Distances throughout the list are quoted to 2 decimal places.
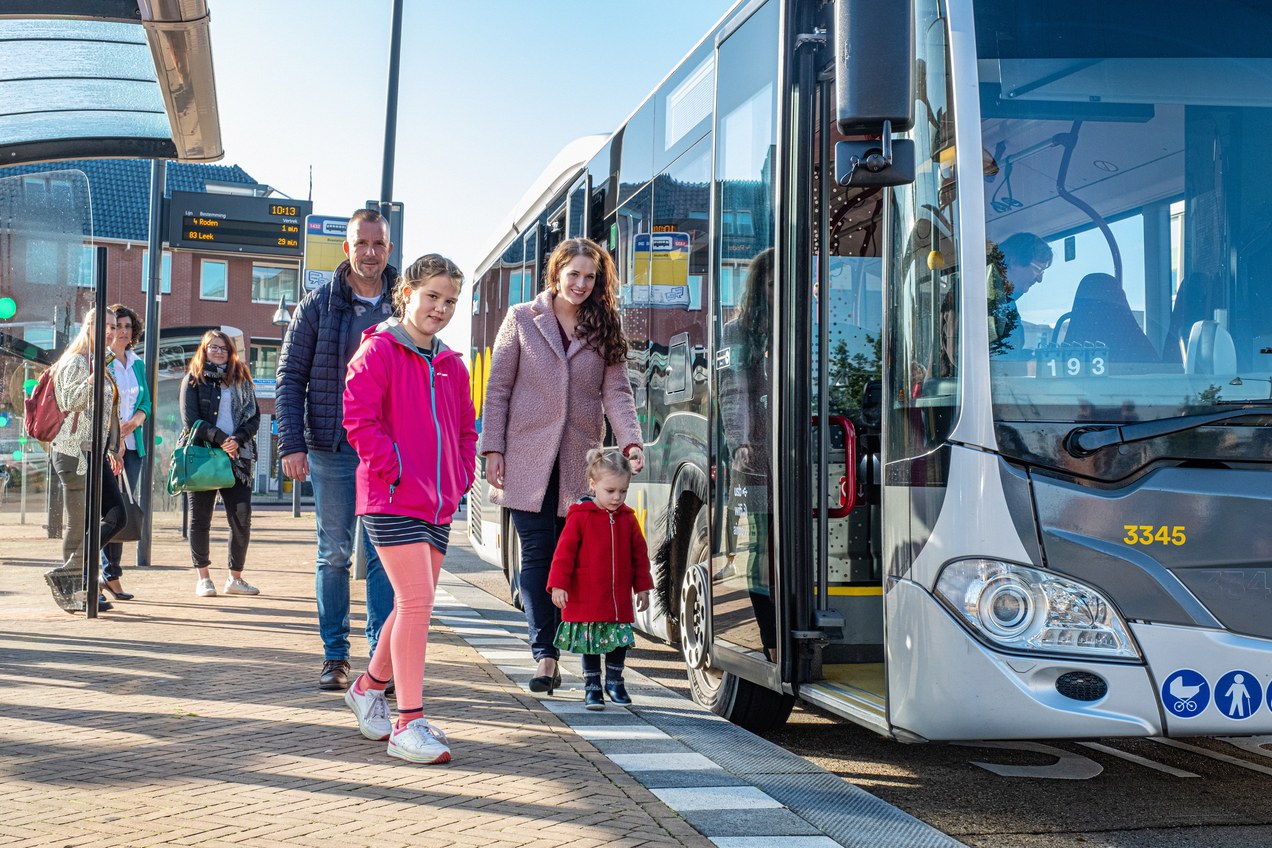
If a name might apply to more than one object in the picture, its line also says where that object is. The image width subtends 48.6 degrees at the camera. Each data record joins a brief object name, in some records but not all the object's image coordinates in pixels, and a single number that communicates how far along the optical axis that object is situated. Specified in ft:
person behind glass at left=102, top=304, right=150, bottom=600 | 31.76
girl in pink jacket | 15.98
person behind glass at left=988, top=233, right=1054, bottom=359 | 14.07
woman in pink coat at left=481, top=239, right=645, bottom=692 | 20.26
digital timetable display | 52.16
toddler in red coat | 19.47
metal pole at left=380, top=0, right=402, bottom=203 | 48.93
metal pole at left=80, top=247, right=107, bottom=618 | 28.22
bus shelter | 21.58
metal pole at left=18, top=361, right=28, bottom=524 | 26.78
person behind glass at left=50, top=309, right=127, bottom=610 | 27.76
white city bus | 13.34
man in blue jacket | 20.13
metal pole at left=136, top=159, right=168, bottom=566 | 45.09
